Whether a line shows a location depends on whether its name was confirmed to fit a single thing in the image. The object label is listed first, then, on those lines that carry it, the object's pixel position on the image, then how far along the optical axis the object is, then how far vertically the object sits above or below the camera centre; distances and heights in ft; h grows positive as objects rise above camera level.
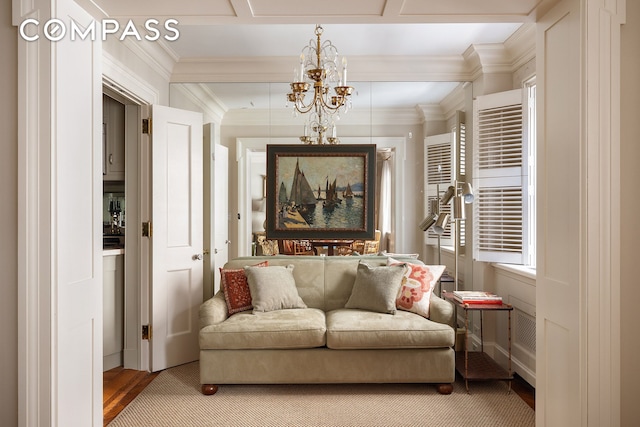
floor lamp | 12.53 +0.04
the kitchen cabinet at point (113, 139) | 13.61 +2.09
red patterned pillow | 12.41 -2.08
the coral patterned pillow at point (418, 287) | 12.23 -1.98
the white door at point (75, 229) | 6.09 -0.24
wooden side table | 11.19 -3.87
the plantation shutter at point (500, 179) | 12.23 +0.87
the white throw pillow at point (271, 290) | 12.32 -2.05
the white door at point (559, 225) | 6.27 -0.19
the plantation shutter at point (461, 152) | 14.35 +1.80
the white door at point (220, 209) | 14.26 +0.08
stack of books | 11.57 -2.11
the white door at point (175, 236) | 12.69 -0.67
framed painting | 14.17 +0.64
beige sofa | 11.07 -3.30
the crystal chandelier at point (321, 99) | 10.92 +2.82
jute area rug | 9.69 -4.26
